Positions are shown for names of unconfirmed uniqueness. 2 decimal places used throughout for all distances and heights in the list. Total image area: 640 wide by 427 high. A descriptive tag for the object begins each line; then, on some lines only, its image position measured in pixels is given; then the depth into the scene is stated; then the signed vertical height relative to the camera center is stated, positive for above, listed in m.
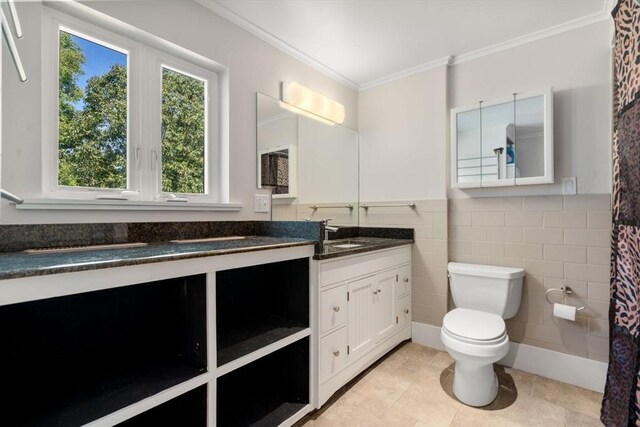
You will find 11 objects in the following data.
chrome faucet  2.33 -0.12
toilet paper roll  1.84 -0.62
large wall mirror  2.06 +0.36
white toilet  1.62 -0.66
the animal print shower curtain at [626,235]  1.26 -0.11
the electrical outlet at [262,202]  1.99 +0.07
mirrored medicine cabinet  2.00 +0.49
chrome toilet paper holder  1.94 -0.52
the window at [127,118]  1.35 +0.49
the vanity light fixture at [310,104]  2.19 +0.84
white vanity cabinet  1.65 -0.64
